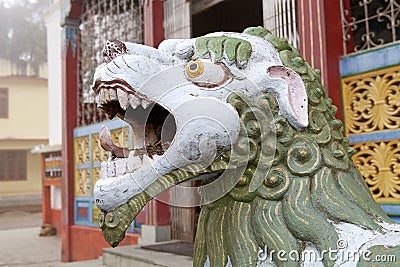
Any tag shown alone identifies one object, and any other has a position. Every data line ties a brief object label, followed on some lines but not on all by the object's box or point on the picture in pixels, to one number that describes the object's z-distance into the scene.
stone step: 3.71
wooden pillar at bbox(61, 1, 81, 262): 7.00
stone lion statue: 1.27
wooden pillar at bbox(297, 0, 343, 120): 3.18
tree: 22.94
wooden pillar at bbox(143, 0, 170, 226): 4.86
